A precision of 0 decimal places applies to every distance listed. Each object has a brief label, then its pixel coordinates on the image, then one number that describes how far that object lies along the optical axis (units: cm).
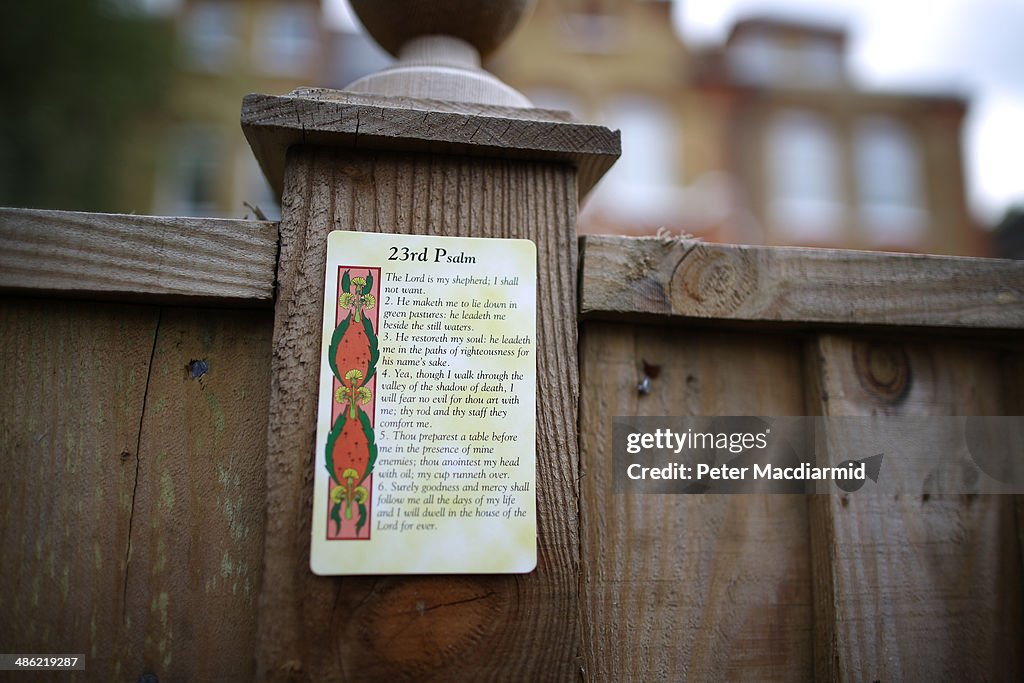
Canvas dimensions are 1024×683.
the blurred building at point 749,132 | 980
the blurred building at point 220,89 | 966
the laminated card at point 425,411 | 20
